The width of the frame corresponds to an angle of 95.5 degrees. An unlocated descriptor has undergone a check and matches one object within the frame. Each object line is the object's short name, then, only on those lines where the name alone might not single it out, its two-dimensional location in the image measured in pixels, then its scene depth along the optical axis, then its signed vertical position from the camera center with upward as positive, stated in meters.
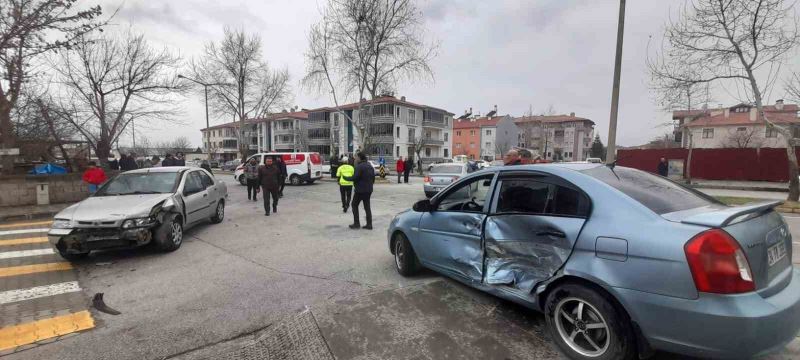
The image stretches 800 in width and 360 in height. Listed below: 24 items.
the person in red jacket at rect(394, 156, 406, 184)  23.05 -0.70
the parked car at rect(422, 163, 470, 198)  14.04 -0.78
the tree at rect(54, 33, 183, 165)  14.88 +2.67
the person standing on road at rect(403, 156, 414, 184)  23.28 -0.80
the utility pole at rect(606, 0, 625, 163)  9.31 +1.65
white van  19.61 -0.59
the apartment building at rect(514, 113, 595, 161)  75.56 +4.38
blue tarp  13.48 -0.56
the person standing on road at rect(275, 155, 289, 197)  14.75 -0.71
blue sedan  2.08 -0.71
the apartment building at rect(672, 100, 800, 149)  43.09 +3.33
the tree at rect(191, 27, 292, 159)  31.45 +6.38
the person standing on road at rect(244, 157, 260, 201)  13.25 -0.85
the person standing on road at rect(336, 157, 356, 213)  9.84 -0.78
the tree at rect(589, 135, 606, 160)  79.69 +1.44
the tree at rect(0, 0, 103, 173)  8.10 +2.86
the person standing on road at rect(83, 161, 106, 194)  9.71 -0.58
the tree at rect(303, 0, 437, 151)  21.81 +6.90
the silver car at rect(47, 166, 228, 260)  5.32 -0.94
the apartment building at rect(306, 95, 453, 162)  54.16 +4.32
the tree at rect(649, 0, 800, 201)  12.07 +3.87
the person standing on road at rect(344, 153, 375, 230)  7.77 -0.55
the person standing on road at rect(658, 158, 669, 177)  18.67 -0.53
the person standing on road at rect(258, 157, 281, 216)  10.12 -0.67
